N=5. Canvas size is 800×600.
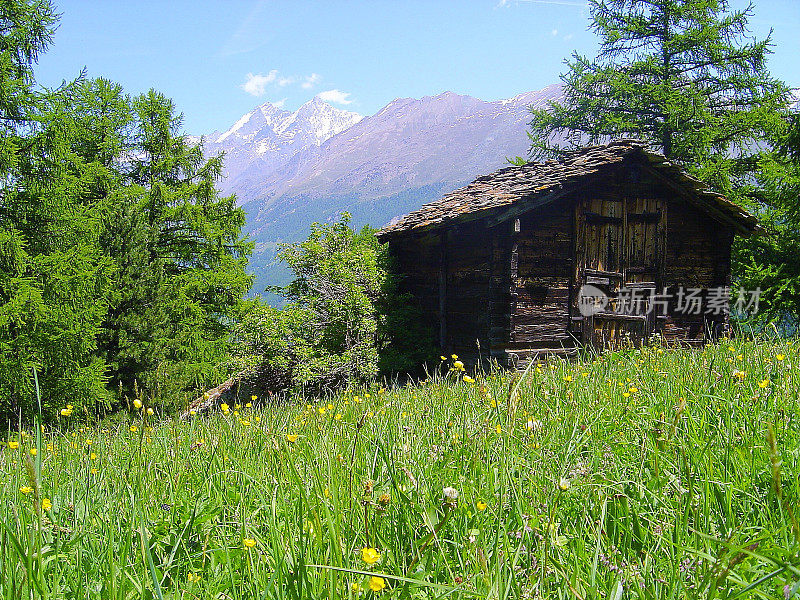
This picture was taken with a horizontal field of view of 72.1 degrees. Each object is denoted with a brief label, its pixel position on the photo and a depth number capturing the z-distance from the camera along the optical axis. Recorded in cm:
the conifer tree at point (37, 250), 1358
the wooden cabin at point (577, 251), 1217
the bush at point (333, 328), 1452
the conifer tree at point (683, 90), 1867
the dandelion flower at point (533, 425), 232
